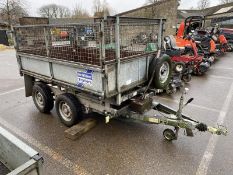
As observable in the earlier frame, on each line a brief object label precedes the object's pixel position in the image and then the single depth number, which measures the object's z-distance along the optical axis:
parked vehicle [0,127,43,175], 1.65
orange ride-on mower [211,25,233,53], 12.89
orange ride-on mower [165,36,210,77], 8.28
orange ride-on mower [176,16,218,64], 10.30
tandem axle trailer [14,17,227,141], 3.27
